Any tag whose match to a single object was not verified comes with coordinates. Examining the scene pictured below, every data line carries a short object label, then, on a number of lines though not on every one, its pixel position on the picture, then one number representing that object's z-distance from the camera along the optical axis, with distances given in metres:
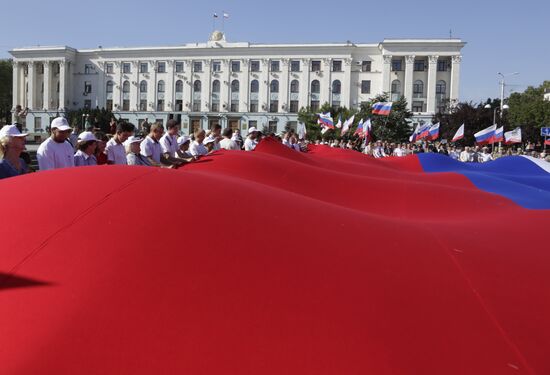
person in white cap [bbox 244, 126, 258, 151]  11.09
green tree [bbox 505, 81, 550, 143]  47.88
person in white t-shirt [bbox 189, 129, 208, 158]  8.37
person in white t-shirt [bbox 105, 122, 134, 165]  6.67
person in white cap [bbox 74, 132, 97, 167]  5.88
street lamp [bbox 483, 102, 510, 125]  46.55
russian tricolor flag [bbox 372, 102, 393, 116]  25.83
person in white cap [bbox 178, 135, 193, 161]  7.87
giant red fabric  1.81
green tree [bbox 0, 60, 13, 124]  87.50
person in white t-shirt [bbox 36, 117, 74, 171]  5.29
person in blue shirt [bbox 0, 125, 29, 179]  4.26
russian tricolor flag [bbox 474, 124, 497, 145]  19.39
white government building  75.12
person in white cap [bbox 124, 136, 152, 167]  6.50
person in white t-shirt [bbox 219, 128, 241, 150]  9.42
